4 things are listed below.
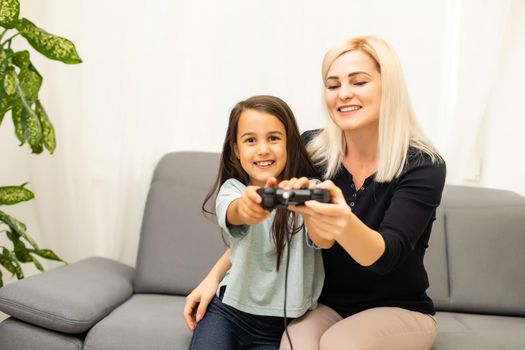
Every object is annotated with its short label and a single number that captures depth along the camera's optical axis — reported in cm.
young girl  134
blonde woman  128
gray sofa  153
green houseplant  171
